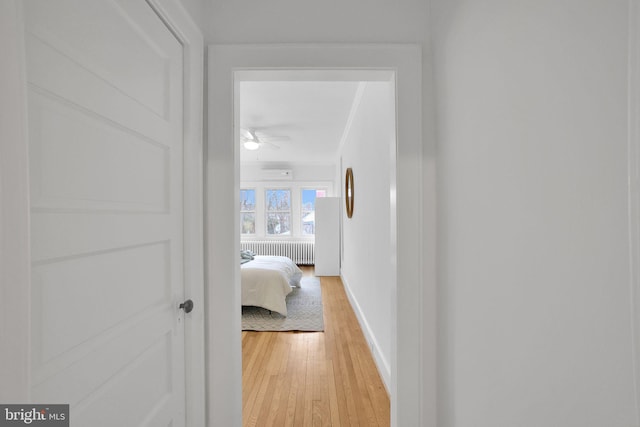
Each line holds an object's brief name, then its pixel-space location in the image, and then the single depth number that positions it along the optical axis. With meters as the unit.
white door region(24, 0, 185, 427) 0.62
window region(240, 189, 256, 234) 6.75
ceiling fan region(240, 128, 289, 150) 4.06
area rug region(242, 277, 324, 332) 3.12
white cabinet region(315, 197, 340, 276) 5.68
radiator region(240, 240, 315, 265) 6.70
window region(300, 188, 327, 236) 6.81
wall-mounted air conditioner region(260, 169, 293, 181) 6.56
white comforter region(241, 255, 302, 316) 3.42
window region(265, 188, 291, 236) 6.80
